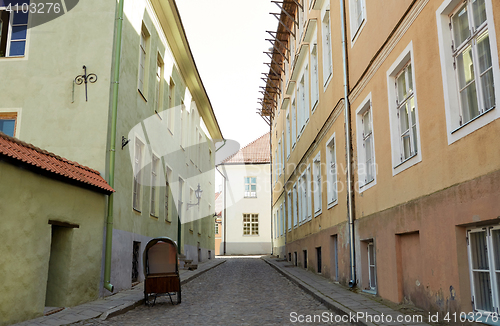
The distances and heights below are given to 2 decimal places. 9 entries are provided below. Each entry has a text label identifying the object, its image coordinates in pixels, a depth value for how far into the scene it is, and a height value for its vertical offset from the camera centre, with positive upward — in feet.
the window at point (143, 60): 48.96 +20.00
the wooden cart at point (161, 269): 33.37 -1.07
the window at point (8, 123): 39.01 +10.65
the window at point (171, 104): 64.80 +20.42
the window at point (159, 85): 57.17 +20.25
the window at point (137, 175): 46.57 +7.74
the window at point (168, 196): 62.61 +7.62
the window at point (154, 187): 54.54 +7.62
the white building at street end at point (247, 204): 148.25 +15.45
